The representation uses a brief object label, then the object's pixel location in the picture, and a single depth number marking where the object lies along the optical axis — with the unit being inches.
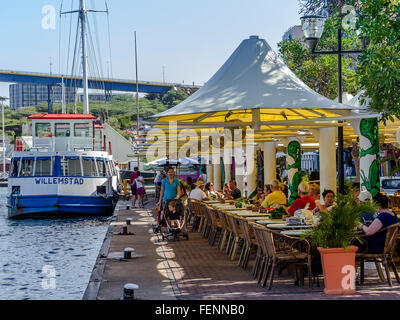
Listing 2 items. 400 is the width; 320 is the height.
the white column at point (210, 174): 1440.7
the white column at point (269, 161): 916.0
